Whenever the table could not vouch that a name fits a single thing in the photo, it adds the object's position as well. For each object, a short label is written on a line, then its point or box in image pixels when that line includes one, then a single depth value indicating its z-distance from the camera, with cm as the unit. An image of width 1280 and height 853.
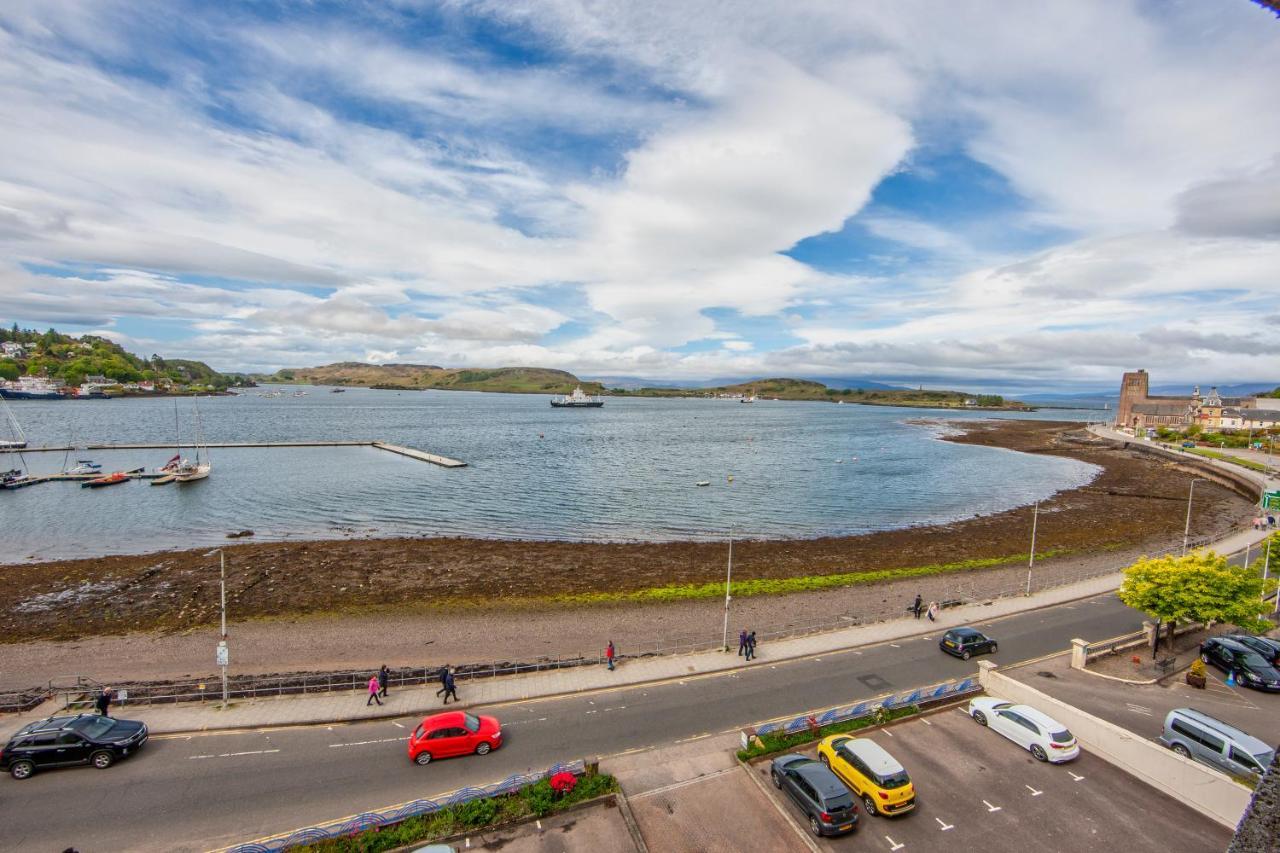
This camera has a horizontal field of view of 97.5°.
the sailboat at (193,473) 7831
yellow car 1542
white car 1784
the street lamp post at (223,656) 2092
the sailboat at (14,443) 10208
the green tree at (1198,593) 2383
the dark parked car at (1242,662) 2270
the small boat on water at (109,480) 7494
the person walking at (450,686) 2119
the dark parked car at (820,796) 1470
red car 1773
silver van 1636
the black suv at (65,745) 1667
